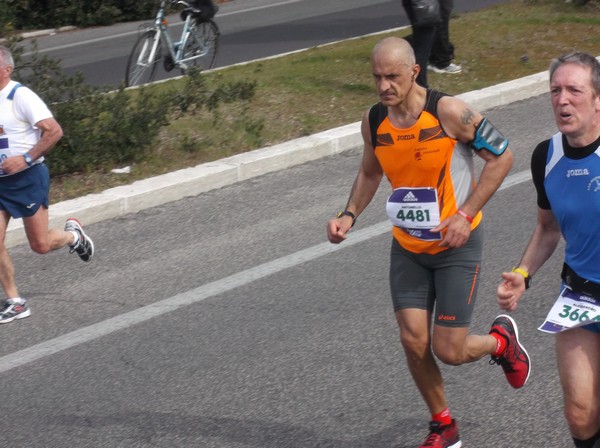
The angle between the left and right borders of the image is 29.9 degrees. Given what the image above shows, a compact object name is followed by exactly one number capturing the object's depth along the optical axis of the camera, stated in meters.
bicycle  14.66
